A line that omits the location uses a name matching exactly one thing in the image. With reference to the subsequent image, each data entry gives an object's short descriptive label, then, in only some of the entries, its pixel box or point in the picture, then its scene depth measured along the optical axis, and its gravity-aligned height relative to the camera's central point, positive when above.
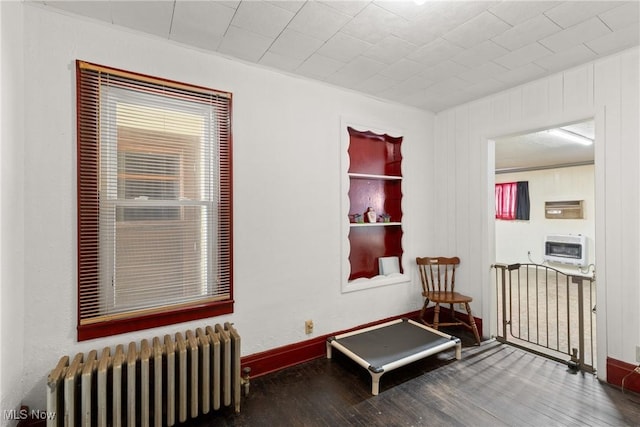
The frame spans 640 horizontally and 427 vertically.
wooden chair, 3.12 -0.86
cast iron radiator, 1.61 -0.99
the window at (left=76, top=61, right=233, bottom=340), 1.89 +0.09
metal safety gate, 2.65 -1.36
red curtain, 7.89 +0.39
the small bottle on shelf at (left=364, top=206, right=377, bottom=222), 3.30 +0.00
